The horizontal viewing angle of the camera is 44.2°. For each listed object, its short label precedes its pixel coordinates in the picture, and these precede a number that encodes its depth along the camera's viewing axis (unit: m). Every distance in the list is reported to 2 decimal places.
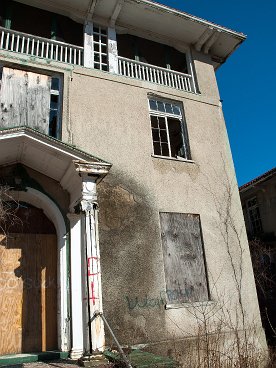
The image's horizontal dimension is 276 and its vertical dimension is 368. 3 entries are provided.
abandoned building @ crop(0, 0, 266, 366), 6.91
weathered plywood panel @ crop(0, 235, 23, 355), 6.70
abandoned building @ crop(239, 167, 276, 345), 14.53
